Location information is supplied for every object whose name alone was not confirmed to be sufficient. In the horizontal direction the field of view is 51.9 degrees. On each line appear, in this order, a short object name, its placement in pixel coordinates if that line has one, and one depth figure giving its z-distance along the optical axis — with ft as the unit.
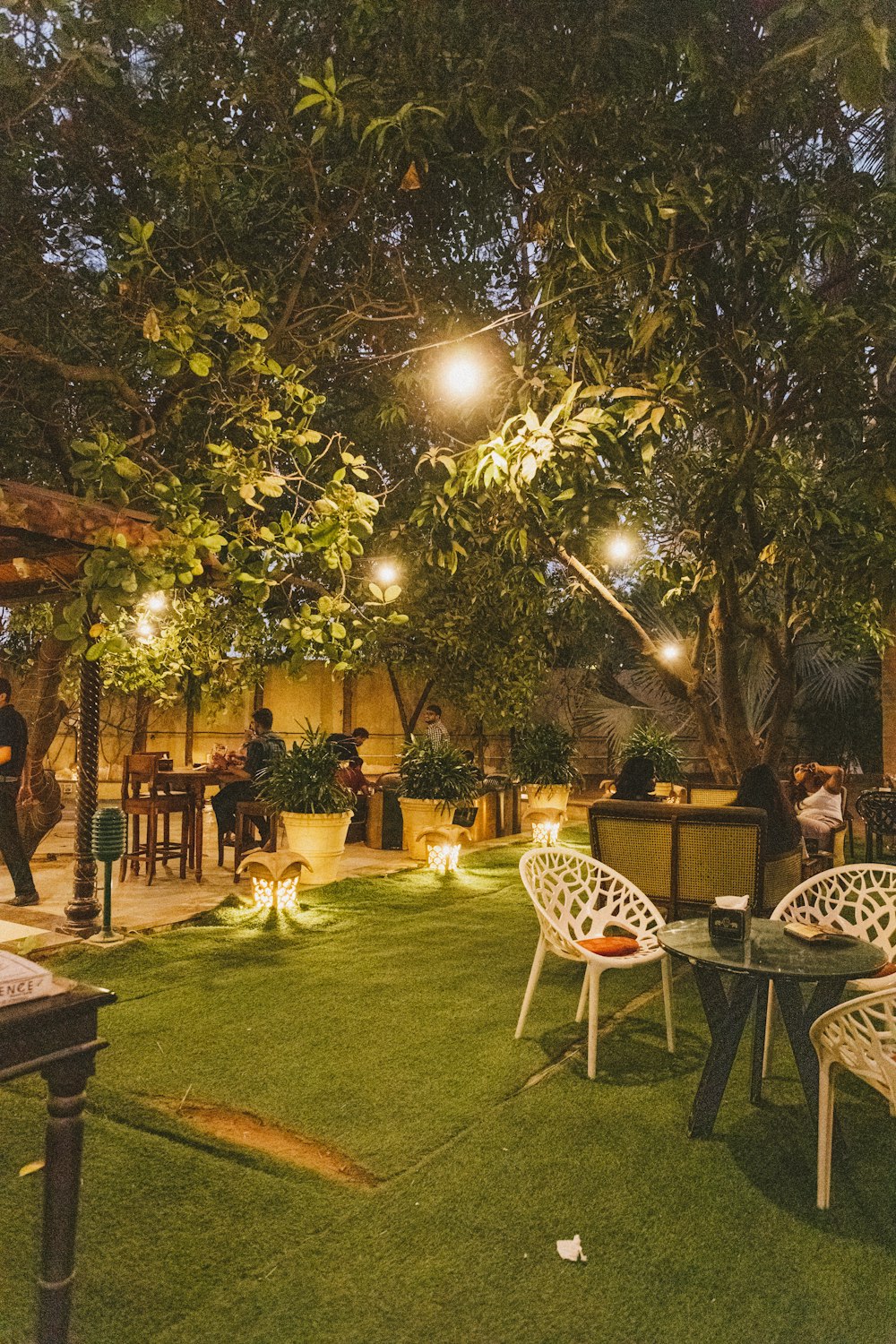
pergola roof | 10.36
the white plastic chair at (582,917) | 12.15
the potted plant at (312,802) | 23.81
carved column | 19.42
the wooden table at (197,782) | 25.39
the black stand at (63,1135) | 5.71
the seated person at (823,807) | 24.57
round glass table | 9.89
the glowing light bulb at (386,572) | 33.22
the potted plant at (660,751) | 36.94
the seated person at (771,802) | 17.65
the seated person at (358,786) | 33.37
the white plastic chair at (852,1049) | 8.08
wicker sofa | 16.44
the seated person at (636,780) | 22.40
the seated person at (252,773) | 26.35
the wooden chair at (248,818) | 24.61
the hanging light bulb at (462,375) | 16.34
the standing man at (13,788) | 20.97
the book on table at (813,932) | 10.87
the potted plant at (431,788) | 30.04
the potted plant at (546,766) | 35.60
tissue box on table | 10.78
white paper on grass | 7.95
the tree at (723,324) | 13.05
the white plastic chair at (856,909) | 12.10
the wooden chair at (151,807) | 24.86
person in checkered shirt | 35.04
